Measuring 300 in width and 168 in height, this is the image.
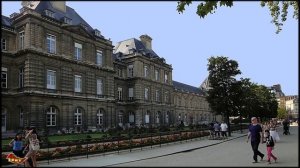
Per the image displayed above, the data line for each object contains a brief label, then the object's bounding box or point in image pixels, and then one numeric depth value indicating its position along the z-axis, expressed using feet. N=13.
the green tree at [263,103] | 138.30
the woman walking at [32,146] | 31.78
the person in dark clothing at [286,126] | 82.28
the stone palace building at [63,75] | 85.16
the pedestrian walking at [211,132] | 76.24
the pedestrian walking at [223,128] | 74.65
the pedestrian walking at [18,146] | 32.80
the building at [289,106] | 342.87
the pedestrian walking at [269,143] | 31.18
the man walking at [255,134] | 32.59
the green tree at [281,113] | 293.45
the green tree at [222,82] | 89.95
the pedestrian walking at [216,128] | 74.22
